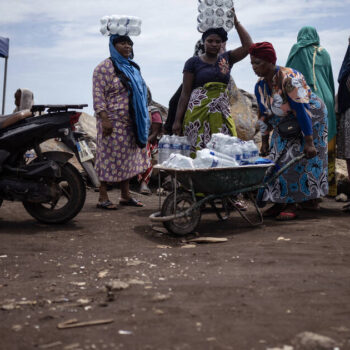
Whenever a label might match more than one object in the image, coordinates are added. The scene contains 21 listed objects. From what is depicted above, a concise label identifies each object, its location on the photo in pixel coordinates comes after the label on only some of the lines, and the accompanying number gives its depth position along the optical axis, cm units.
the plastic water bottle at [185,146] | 615
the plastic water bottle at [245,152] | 512
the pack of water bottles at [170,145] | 607
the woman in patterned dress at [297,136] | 529
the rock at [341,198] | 809
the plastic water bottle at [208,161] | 480
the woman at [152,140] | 838
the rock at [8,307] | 294
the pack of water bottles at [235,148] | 505
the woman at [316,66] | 662
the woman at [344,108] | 641
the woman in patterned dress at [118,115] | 630
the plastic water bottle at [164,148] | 606
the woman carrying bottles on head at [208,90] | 590
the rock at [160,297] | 295
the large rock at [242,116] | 969
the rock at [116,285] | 318
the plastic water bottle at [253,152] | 514
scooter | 523
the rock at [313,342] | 231
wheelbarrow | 473
